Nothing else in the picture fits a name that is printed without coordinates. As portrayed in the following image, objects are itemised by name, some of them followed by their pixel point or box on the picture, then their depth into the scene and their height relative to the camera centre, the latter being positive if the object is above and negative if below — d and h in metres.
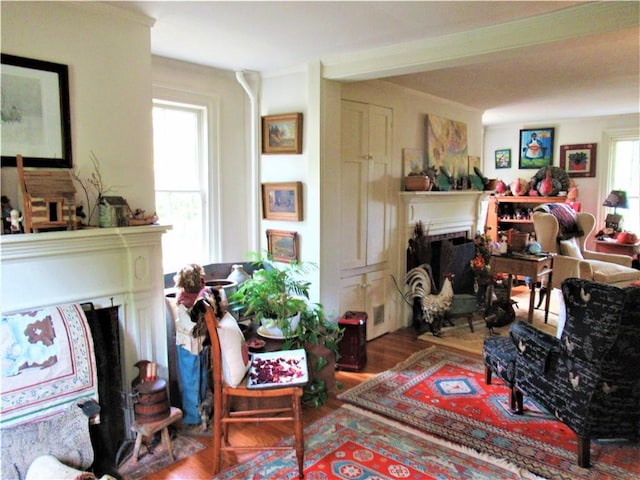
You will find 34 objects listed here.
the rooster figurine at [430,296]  4.37 -0.96
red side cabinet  3.64 -1.17
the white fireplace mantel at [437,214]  4.61 -0.20
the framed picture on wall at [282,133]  3.77 +0.53
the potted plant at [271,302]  3.19 -0.74
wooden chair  2.32 -1.06
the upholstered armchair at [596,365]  2.22 -0.86
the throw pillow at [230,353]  2.39 -0.81
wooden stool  2.43 -1.23
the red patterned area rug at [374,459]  2.37 -1.42
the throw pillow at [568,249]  5.14 -0.59
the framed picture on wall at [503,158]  7.27 +0.60
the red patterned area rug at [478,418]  2.46 -1.40
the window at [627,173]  6.27 +0.31
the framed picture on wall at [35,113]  2.19 +0.41
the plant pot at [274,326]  3.20 -0.90
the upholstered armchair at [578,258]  4.84 -0.69
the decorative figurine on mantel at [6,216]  2.16 -0.09
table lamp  6.08 -0.11
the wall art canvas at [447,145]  4.92 +0.57
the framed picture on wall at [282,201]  3.79 -0.04
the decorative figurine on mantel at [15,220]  2.15 -0.11
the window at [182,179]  3.59 +0.14
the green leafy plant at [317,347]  3.10 -1.09
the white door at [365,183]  3.95 +0.12
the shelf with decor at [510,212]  6.91 -0.25
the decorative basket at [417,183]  4.47 +0.13
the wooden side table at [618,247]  5.89 -0.67
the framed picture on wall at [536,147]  6.89 +0.73
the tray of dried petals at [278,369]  2.39 -0.94
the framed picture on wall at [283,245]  3.85 -0.41
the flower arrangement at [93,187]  2.49 +0.05
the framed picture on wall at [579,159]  6.51 +0.52
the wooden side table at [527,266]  4.52 -0.71
